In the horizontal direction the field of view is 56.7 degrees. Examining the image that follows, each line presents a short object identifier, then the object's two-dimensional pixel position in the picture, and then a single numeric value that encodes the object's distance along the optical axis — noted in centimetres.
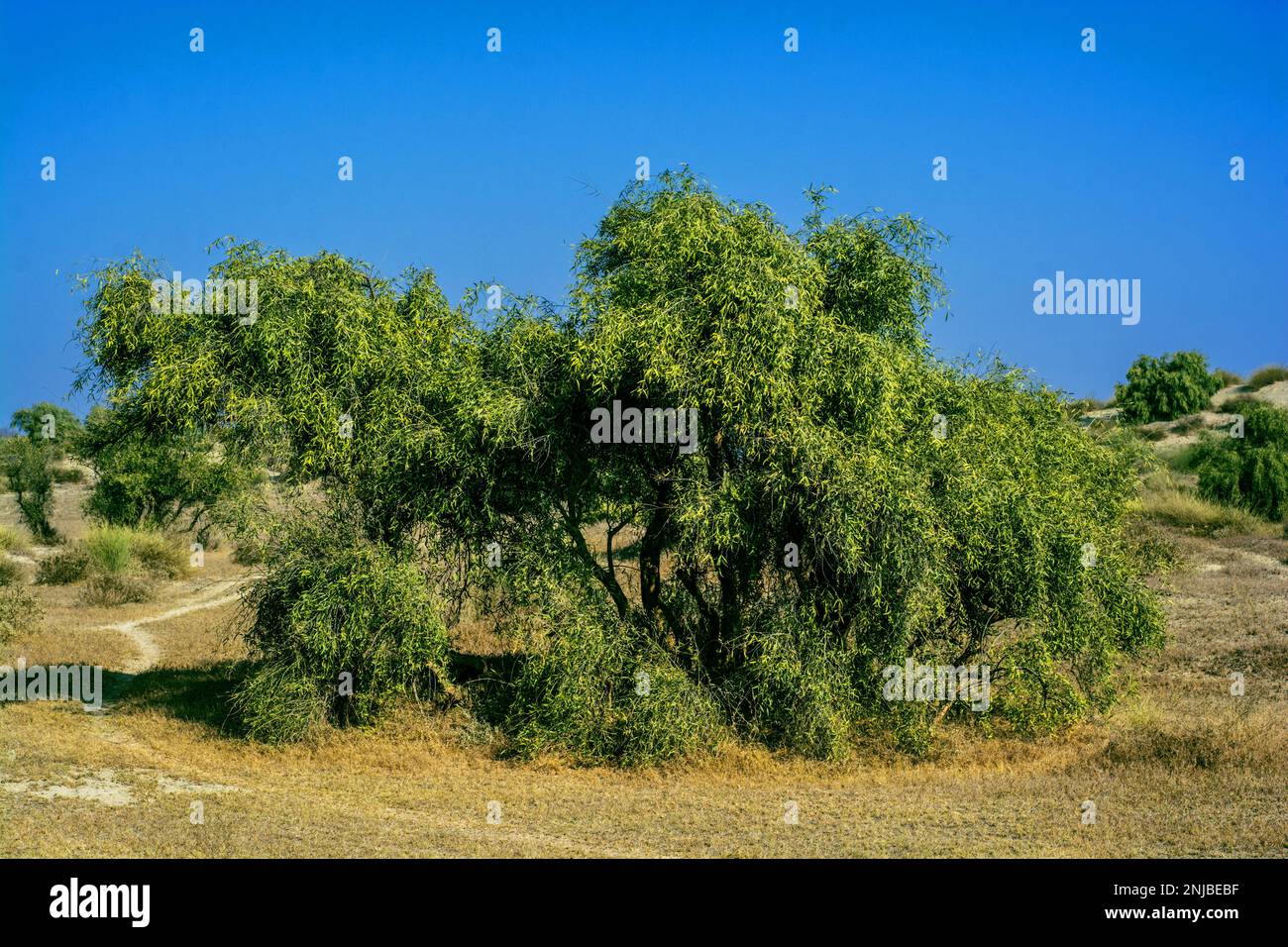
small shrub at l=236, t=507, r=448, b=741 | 1579
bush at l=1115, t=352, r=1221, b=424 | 5888
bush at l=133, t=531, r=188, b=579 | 3697
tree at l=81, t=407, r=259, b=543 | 3862
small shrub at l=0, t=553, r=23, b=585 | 3359
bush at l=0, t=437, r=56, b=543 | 4447
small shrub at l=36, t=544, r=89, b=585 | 3566
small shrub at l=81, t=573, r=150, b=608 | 3225
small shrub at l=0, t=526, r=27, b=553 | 3725
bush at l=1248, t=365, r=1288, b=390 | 6375
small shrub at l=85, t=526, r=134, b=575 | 3422
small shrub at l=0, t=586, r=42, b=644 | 2378
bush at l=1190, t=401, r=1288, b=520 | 3697
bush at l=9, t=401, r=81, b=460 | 4675
